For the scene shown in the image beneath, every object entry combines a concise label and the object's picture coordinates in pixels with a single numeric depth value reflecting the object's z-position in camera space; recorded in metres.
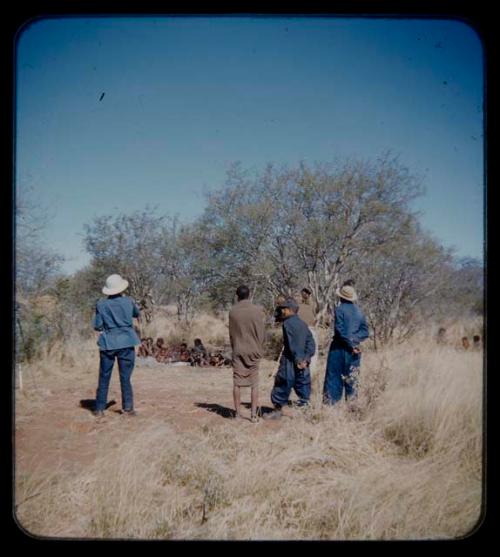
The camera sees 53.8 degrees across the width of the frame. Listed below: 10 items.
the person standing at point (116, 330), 5.88
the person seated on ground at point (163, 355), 12.67
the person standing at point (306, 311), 7.46
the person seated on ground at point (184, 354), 12.59
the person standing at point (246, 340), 5.85
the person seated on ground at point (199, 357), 12.17
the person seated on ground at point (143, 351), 13.38
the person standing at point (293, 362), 6.11
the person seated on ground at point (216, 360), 12.20
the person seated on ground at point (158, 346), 13.21
